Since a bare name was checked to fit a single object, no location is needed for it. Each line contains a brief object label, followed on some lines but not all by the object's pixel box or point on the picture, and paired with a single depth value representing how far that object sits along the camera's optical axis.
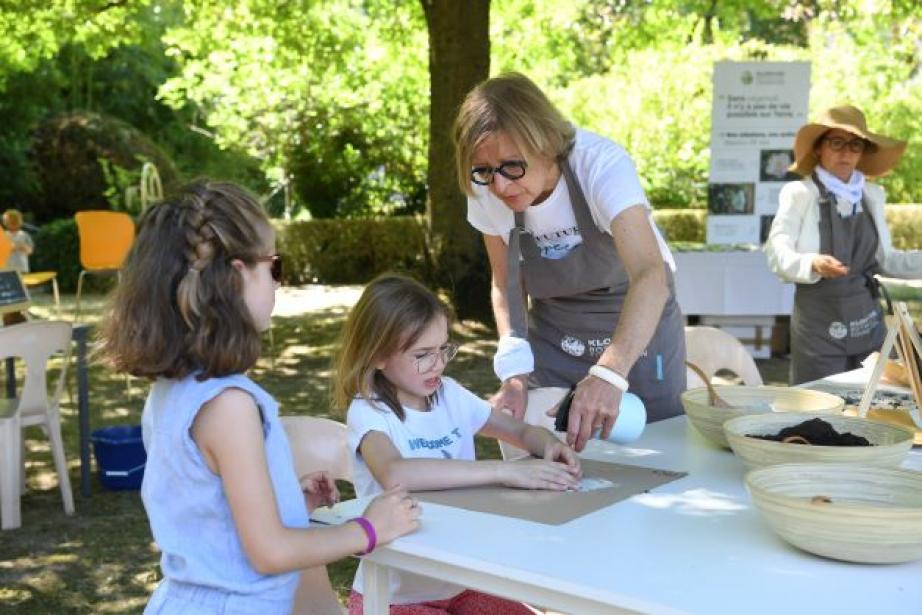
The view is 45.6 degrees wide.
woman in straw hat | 3.93
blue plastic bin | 4.94
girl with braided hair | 1.60
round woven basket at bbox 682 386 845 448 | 2.22
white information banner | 8.49
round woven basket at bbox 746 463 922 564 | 1.41
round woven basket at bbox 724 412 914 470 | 1.80
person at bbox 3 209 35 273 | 9.17
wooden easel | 2.24
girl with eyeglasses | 1.95
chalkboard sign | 5.33
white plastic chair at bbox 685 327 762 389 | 3.45
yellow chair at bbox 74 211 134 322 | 8.67
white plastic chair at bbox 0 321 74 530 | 4.43
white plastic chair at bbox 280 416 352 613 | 2.37
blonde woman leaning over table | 2.23
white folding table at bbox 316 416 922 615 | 1.37
